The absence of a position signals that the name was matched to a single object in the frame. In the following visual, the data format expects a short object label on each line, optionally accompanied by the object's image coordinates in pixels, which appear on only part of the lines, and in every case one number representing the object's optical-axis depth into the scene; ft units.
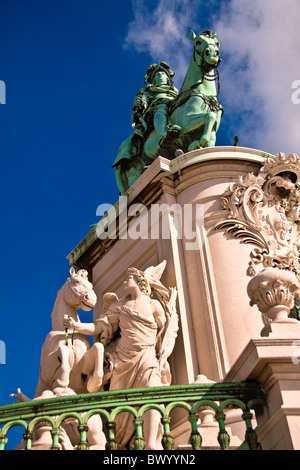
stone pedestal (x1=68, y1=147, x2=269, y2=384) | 28.04
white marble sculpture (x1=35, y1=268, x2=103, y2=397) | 25.43
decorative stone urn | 17.81
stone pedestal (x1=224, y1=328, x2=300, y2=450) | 14.73
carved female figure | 25.22
